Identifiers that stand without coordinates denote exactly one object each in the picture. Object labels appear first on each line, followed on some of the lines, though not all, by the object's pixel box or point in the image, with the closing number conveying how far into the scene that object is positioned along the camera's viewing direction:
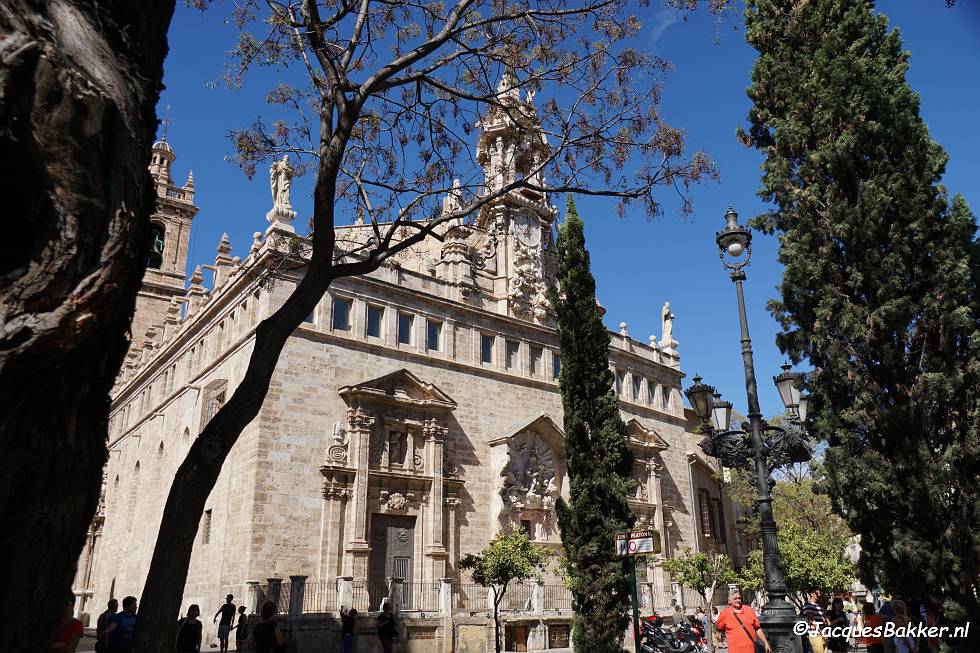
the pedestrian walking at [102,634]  9.63
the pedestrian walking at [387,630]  18.41
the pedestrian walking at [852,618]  23.76
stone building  22.53
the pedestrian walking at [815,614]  19.47
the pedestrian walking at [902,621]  10.16
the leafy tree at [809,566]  26.30
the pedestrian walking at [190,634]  11.30
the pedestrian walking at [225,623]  19.23
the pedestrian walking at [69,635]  7.33
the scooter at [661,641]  21.09
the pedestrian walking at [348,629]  19.22
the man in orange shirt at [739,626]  9.76
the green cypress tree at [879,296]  12.80
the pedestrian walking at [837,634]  12.85
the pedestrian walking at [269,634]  10.86
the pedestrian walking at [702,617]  25.37
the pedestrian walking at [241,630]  19.66
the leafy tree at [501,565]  22.14
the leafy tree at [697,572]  24.86
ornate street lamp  10.58
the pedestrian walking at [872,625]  10.79
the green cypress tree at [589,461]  18.03
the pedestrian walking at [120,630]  9.17
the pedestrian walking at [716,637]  29.09
